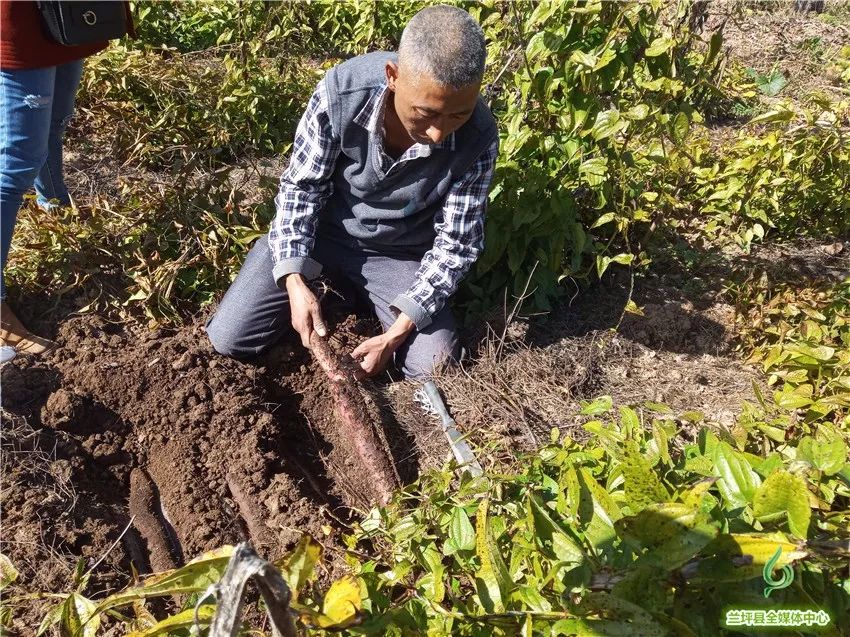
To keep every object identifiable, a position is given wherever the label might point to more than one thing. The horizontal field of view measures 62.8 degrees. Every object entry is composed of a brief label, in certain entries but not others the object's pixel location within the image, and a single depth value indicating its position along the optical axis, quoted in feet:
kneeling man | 7.61
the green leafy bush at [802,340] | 7.41
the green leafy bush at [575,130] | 8.11
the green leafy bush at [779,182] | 9.61
